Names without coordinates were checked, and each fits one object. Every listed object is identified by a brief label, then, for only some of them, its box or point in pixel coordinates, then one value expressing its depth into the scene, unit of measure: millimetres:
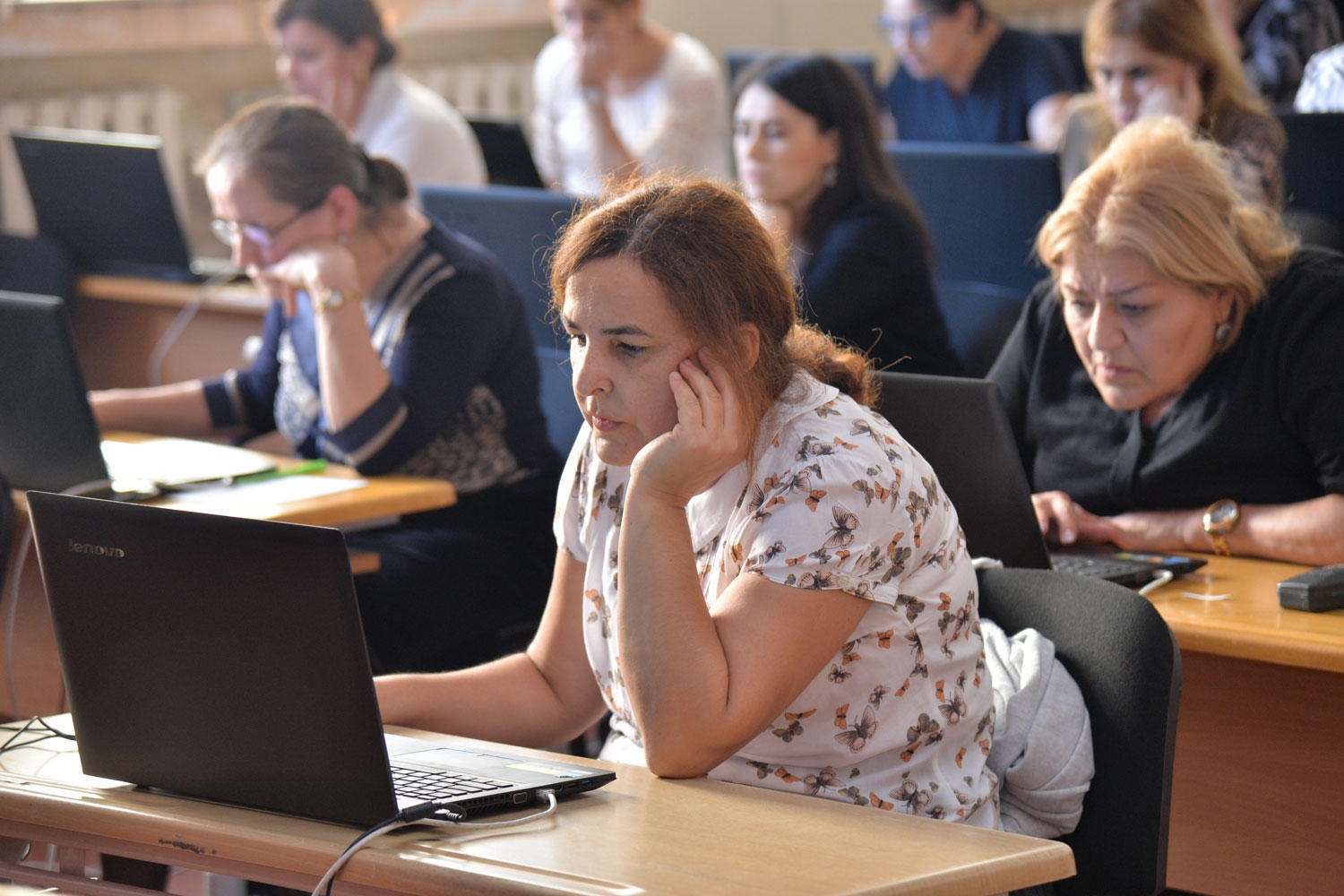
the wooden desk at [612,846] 2104
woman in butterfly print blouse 2572
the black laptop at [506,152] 8125
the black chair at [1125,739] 2727
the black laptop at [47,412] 4328
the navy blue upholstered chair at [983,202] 6820
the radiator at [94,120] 9297
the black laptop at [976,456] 3482
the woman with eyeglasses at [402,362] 4789
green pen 4648
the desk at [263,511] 4379
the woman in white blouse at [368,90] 7512
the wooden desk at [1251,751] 3352
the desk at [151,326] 6910
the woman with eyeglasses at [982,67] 9047
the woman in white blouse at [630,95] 8320
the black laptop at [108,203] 6930
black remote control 3395
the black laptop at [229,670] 2264
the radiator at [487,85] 11422
